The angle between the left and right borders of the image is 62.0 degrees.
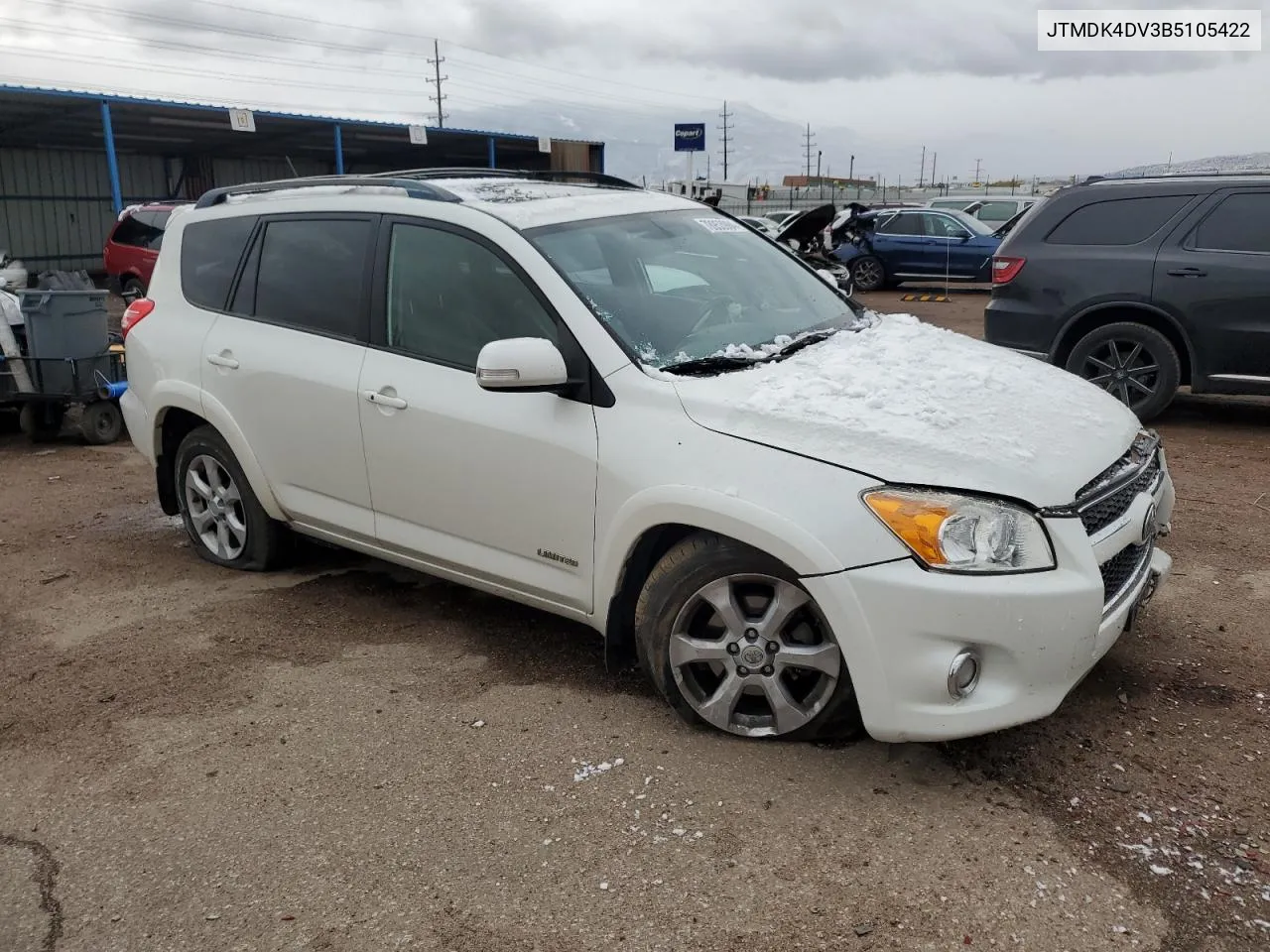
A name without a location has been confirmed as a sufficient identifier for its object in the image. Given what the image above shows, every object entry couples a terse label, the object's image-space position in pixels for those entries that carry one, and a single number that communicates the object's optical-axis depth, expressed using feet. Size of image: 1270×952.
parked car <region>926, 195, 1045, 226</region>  76.02
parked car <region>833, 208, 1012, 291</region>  62.64
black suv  23.44
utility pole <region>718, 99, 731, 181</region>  330.34
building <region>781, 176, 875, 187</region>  198.00
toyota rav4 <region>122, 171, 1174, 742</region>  9.27
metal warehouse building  77.20
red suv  53.72
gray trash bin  25.00
